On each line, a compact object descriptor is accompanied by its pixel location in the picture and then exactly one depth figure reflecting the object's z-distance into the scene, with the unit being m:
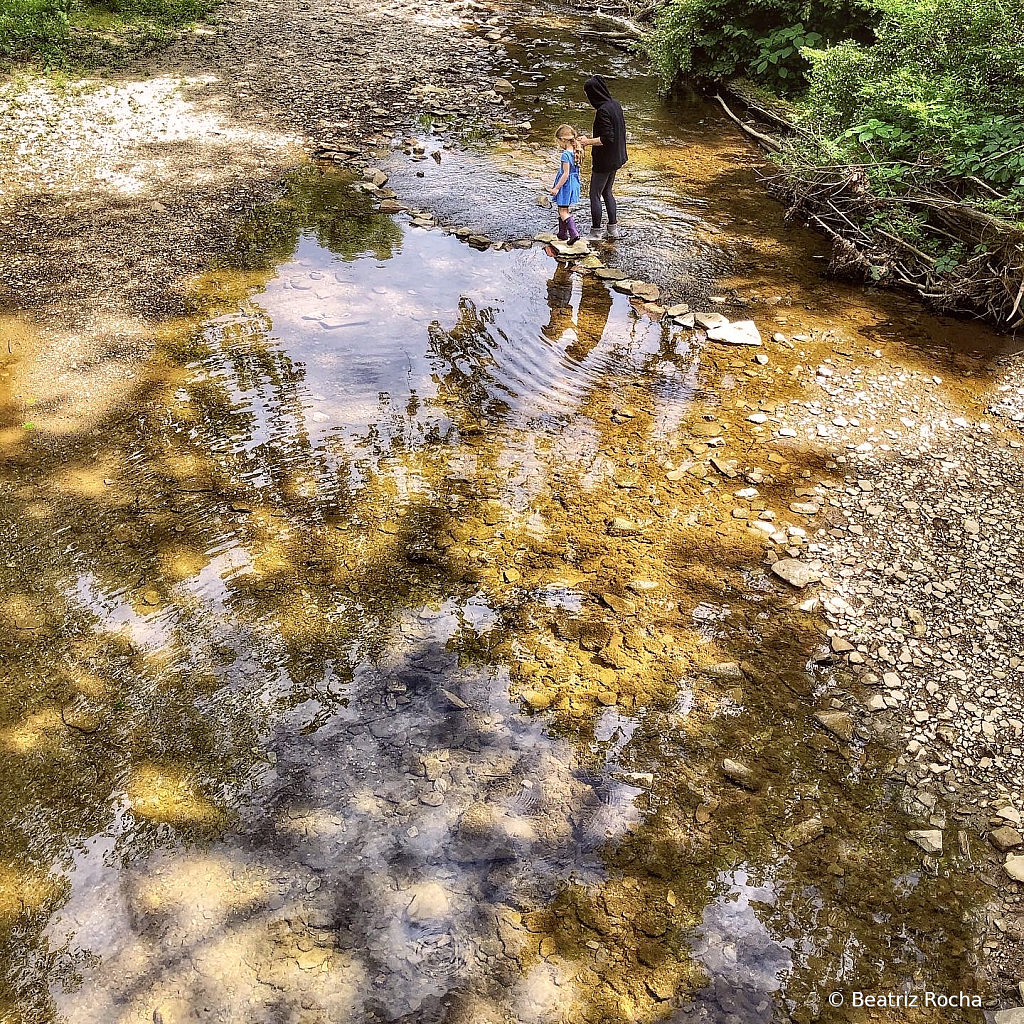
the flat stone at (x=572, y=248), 8.70
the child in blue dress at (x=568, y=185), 8.33
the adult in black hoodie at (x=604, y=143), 8.29
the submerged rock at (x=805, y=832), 3.72
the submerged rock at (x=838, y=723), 4.15
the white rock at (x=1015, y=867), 3.55
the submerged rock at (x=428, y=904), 3.41
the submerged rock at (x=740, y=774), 3.94
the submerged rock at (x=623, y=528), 5.36
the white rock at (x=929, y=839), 3.66
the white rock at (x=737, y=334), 7.39
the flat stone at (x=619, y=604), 4.81
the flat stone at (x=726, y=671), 4.45
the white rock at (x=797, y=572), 5.00
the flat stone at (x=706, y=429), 6.28
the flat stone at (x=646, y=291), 8.07
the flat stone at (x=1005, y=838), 3.65
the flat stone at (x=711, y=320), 7.62
